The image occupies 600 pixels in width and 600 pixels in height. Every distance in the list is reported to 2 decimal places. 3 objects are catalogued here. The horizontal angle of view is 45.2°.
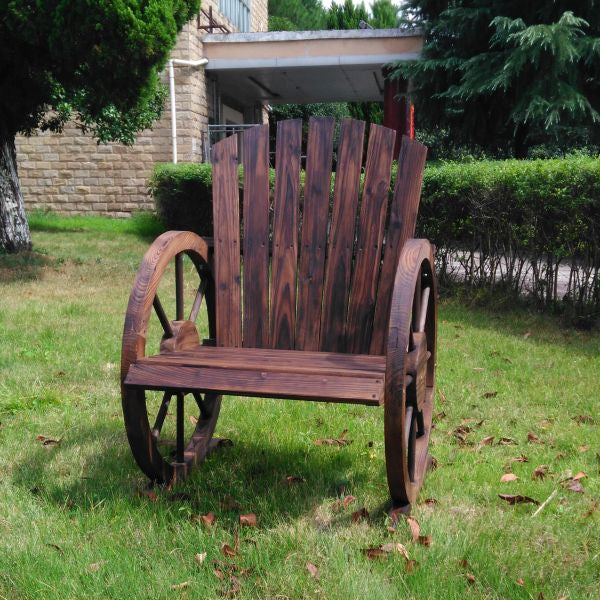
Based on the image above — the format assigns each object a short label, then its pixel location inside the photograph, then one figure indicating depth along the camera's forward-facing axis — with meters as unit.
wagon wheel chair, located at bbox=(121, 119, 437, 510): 2.26
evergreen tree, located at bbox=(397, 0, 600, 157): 9.80
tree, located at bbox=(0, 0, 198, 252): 6.96
